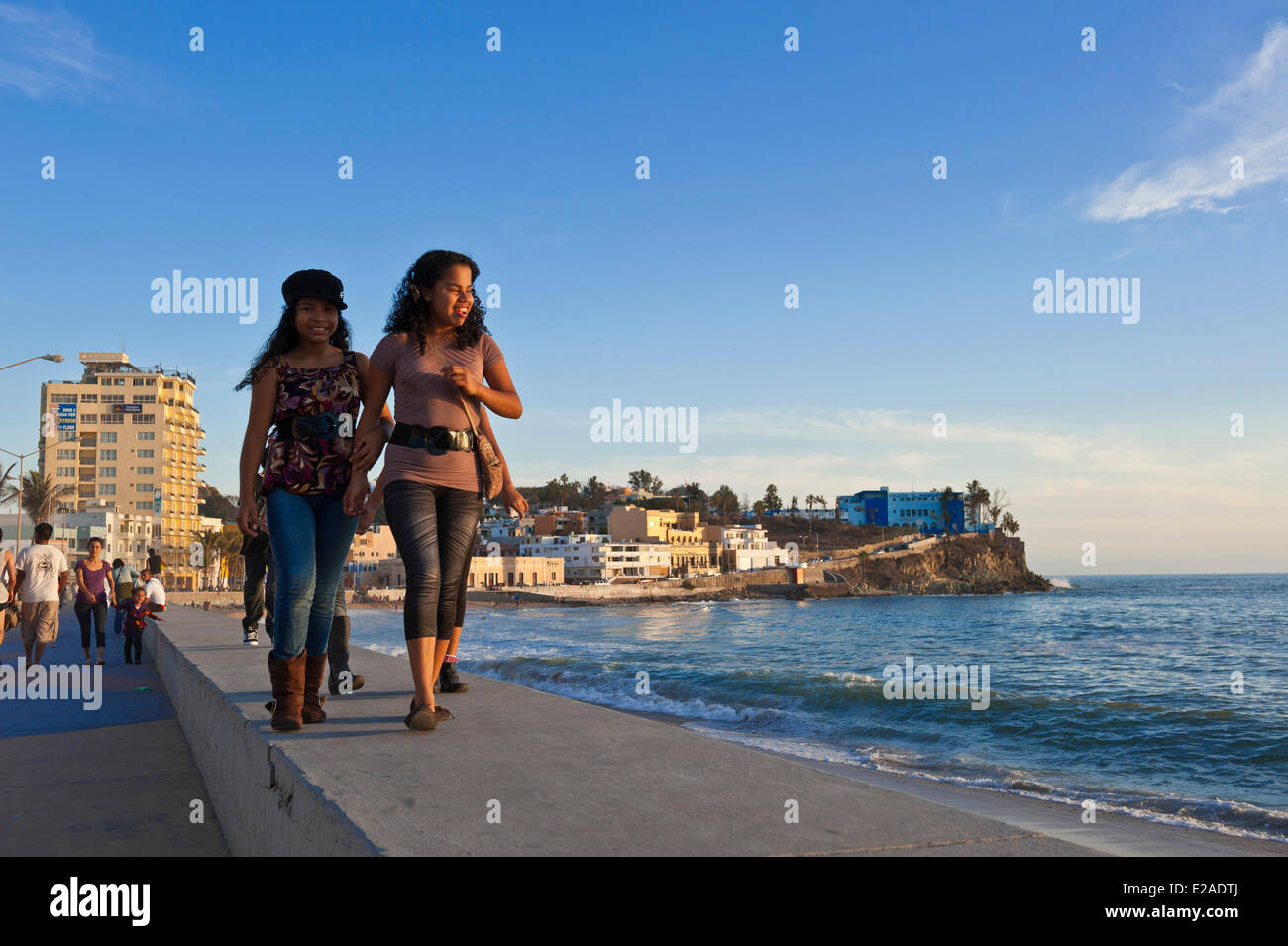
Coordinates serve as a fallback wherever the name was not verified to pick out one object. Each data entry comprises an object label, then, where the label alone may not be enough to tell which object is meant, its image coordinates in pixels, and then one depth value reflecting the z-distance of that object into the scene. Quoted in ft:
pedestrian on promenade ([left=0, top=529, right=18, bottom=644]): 32.14
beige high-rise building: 330.13
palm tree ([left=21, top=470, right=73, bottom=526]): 243.19
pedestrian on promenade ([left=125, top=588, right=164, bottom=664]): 39.91
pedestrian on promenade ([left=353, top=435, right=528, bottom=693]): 14.21
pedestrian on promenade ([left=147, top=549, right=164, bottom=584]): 52.75
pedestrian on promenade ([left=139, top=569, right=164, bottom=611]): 42.73
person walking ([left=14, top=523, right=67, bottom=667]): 32.27
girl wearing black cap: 12.91
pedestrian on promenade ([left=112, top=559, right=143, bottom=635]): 43.19
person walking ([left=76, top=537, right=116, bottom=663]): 36.91
